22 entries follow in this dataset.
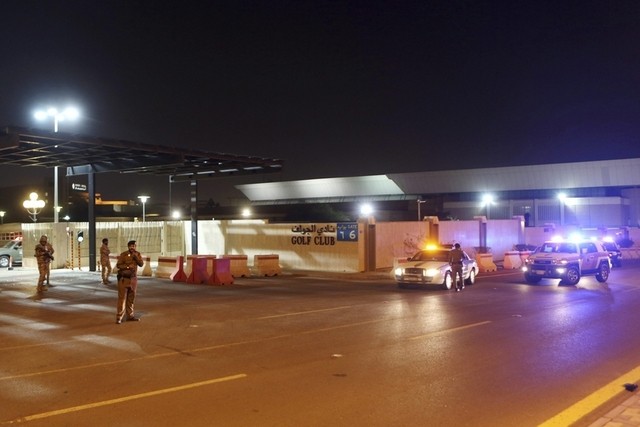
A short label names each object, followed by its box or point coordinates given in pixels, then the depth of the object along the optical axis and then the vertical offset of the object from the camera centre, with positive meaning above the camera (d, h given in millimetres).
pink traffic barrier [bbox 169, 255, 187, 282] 23684 -1365
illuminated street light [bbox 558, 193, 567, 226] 53388 +2104
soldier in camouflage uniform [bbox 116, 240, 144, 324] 13117 -839
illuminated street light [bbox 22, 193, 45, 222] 35188 +2276
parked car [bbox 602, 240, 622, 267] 30422 -1176
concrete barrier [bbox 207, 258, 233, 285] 22312 -1314
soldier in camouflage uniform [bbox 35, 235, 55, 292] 19359 -515
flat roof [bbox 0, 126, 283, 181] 20953 +3542
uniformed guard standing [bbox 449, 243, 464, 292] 19875 -1077
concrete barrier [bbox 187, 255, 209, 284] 22875 -1224
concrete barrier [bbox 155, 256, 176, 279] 24812 -1207
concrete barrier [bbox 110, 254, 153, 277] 26516 -1330
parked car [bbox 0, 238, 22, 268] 31812 -572
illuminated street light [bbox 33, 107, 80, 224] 27391 +5811
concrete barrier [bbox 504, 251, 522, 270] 30656 -1509
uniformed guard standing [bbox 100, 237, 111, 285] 22109 -808
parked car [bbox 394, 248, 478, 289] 19797 -1213
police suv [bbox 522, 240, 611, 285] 20859 -1125
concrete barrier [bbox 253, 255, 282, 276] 25891 -1240
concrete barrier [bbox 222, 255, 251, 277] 24828 -1182
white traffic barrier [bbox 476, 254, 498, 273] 28875 -1477
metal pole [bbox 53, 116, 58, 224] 27359 +2739
